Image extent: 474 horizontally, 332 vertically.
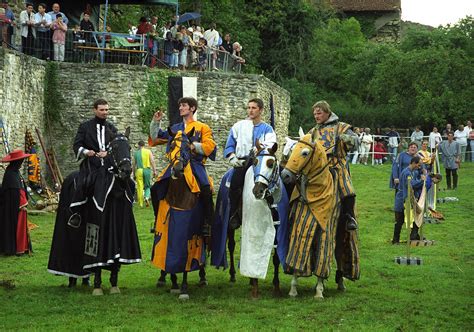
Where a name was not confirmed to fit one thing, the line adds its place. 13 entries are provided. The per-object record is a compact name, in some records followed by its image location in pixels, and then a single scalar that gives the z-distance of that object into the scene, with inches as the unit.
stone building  2561.5
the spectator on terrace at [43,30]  1024.2
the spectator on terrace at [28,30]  1008.2
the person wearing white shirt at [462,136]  1494.8
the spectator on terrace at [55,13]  1044.5
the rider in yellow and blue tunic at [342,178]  478.3
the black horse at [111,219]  468.8
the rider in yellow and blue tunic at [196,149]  470.0
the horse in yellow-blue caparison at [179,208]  461.4
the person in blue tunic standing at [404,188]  713.0
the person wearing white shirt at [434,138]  1470.1
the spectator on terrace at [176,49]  1143.0
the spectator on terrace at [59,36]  1032.2
